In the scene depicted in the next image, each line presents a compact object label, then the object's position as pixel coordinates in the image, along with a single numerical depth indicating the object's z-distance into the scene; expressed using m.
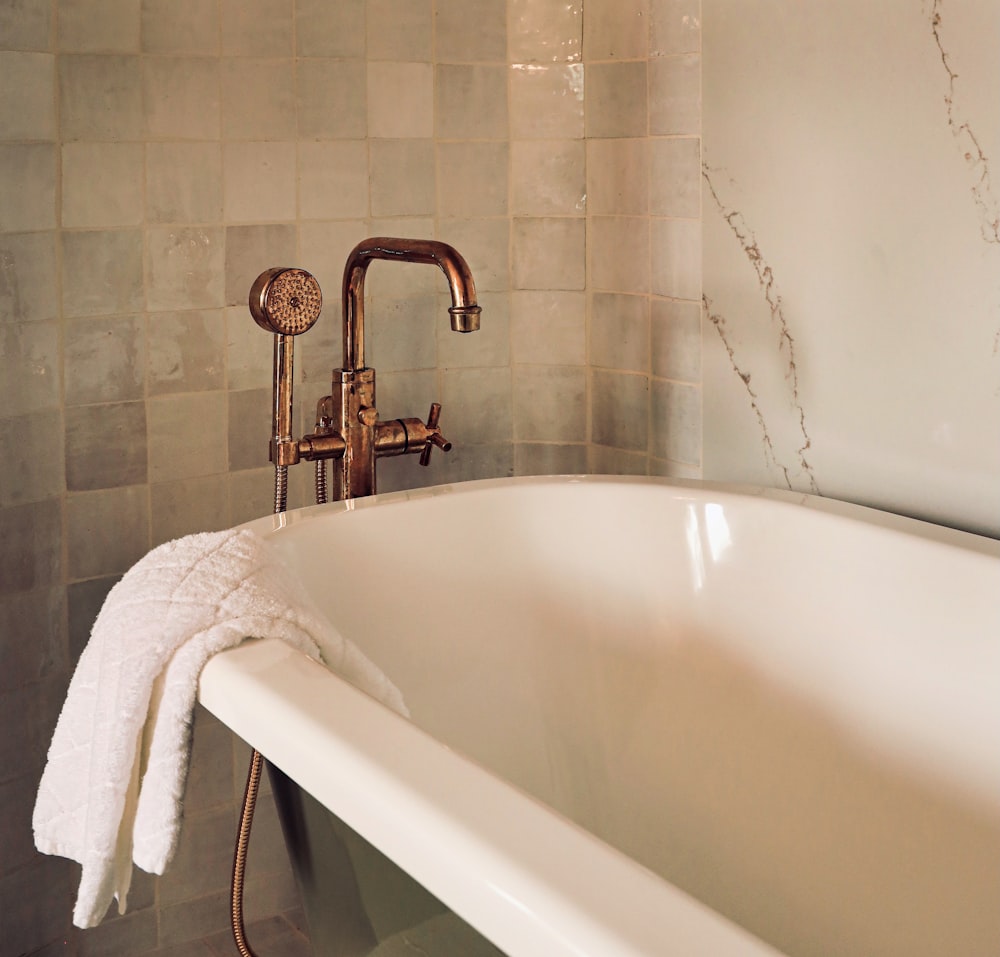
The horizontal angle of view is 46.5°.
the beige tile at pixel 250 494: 1.76
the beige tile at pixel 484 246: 1.87
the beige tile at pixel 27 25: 1.47
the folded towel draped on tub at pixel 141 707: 0.95
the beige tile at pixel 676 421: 1.80
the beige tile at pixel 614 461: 1.91
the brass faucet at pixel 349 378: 1.52
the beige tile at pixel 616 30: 1.79
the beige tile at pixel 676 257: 1.76
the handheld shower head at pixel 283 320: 1.53
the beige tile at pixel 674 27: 1.71
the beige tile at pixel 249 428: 1.74
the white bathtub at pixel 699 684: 1.18
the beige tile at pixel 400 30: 1.76
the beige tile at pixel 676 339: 1.78
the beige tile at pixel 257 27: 1.65
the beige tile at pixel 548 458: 1.99
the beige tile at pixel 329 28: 1.71
